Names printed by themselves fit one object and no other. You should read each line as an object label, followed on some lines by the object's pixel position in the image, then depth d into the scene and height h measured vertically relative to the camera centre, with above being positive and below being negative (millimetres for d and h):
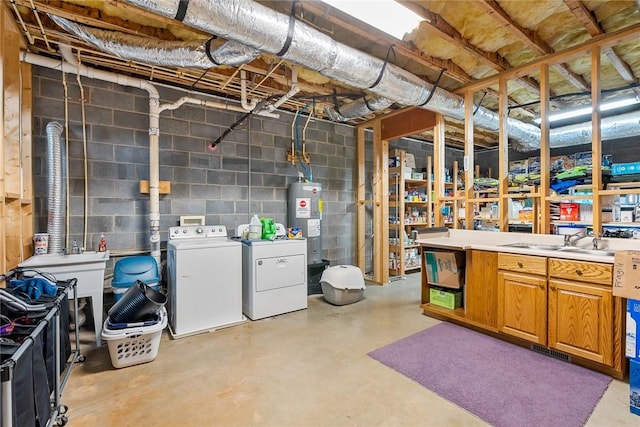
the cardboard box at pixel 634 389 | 1812 -1075
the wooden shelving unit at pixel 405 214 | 5129 -56
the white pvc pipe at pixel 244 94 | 3342 +1342
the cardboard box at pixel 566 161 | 4550 +731
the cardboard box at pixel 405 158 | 5207 +927
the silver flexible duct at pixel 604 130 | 4391 +1205
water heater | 4219 -9
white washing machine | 2934 -712
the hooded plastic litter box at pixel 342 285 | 3779 -915
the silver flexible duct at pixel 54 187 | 2730 +237
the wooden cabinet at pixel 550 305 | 2160 -772
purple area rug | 1824 -1195
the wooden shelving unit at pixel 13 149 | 2412 +525
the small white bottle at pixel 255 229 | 3527 -205
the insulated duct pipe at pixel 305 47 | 1930 +1254
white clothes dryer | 3330 -735
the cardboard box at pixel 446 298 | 3285 -957
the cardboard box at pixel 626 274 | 1965 -427
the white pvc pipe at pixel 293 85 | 3141 +1309
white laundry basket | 2273 -999
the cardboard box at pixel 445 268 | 3240 -628
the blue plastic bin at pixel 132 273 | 2854 -580
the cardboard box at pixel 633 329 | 1996 -790
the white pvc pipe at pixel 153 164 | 3246 +525
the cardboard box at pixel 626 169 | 2650 +346
